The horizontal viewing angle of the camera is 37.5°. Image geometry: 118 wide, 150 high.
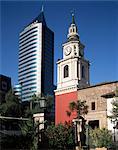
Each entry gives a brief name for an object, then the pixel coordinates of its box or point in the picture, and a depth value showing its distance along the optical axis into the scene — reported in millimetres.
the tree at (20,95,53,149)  12390
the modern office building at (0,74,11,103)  40921
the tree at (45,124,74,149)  14275
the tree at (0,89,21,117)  31005
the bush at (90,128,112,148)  13353
